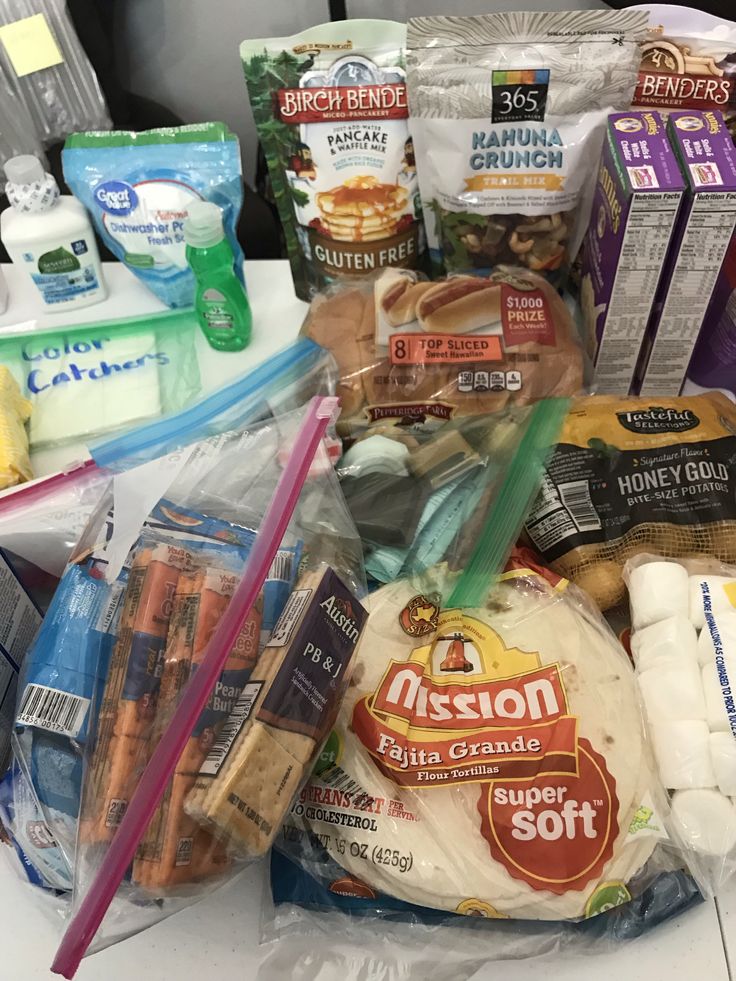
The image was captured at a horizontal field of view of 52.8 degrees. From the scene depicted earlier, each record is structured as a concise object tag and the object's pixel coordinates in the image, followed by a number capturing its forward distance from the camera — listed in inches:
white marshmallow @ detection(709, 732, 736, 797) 19.3
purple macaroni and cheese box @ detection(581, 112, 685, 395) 25.2
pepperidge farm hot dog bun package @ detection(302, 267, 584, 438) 30.0
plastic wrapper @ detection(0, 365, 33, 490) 27.6
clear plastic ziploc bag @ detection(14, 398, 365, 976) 16.5
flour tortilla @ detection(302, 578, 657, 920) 19.3
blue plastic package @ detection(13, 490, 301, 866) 18.0
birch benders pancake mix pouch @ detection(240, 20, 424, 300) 30.6
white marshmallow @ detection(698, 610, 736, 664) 21.1
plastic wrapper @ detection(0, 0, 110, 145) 43.9
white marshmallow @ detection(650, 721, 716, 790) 19.6
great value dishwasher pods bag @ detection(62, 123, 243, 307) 33.6
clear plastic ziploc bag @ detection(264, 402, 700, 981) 19.5
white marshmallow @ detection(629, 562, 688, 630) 22.3
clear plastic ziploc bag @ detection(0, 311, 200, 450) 32.6
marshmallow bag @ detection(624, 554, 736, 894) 19.5
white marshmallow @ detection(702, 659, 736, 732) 20.0
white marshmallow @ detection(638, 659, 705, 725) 20.5
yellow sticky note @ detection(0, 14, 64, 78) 42.3
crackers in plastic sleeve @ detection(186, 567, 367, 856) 16.4
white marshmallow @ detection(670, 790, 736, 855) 19.3
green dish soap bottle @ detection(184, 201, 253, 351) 31.5
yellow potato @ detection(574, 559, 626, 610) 24.5
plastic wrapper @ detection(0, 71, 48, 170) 47.8
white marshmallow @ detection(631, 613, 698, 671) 21.3
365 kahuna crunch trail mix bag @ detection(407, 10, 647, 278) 28.9
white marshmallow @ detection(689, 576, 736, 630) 22.1
